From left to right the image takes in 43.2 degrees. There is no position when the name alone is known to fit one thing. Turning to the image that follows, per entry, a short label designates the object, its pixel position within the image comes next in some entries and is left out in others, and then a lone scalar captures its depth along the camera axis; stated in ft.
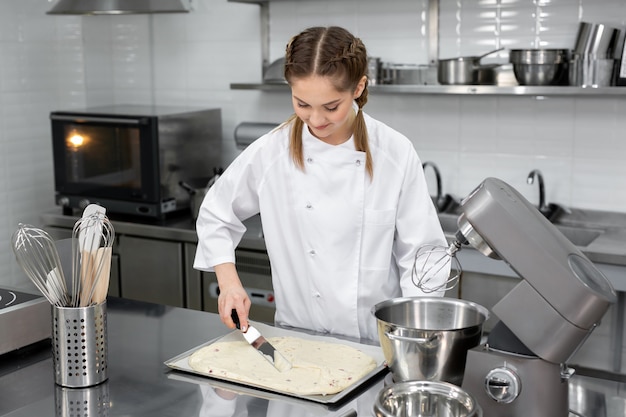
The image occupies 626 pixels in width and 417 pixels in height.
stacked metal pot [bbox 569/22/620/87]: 10.53
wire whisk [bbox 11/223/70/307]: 5.45
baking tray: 5.33
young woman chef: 7.04
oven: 12.66
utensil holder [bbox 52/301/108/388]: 5.56
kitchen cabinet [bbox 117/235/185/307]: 12.37
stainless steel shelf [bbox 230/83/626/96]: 10.30
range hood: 7.79
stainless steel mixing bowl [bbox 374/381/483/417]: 4.55
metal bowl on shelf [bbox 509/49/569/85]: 10.70
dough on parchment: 5.48
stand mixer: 4.43
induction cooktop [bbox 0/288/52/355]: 6.23
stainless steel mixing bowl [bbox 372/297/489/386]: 4.98
